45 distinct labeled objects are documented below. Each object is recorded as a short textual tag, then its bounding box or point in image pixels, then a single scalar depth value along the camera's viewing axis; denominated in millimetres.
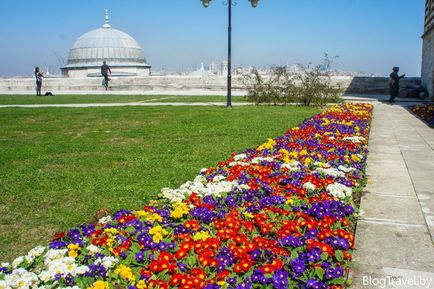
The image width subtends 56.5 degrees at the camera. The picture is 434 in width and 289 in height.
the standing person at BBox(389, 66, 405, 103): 18438
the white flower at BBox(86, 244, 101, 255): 3167
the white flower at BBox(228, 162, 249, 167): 5816
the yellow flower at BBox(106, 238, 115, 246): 3289
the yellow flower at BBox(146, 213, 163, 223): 3801
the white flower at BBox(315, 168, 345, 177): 5141
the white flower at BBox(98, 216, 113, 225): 3854
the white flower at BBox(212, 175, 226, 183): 5118
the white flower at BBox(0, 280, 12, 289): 2679
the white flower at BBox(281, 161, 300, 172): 5516
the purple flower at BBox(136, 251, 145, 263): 3057
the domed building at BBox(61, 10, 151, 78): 72875
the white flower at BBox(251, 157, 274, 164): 5978
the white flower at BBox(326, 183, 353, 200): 4371
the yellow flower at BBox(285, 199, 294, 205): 4199
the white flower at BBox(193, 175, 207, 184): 5189
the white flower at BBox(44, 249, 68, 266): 3013
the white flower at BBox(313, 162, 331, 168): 5605
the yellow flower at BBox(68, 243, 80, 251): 3133
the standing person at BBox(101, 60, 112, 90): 28844
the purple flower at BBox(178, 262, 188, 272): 2932
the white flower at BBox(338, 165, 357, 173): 5375
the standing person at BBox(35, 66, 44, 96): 26725
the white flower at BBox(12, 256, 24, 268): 3014
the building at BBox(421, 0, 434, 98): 19803
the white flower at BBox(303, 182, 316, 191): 4625
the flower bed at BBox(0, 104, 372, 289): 2789
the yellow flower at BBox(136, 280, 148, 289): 2691
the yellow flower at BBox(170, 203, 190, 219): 3822
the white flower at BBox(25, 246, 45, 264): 3064
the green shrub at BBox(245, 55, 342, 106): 17312
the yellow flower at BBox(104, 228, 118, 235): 3473
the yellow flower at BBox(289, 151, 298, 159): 6298
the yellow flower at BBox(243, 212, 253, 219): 3890
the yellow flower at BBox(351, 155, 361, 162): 5992
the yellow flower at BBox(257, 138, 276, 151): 7078
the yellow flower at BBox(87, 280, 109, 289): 2582
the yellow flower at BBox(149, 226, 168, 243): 3365
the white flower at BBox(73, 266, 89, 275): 2836
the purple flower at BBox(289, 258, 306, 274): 2811
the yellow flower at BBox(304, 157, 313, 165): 5838
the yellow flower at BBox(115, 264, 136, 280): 2795
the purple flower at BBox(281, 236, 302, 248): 3254
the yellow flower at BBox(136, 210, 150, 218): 3916
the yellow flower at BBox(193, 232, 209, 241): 3376
